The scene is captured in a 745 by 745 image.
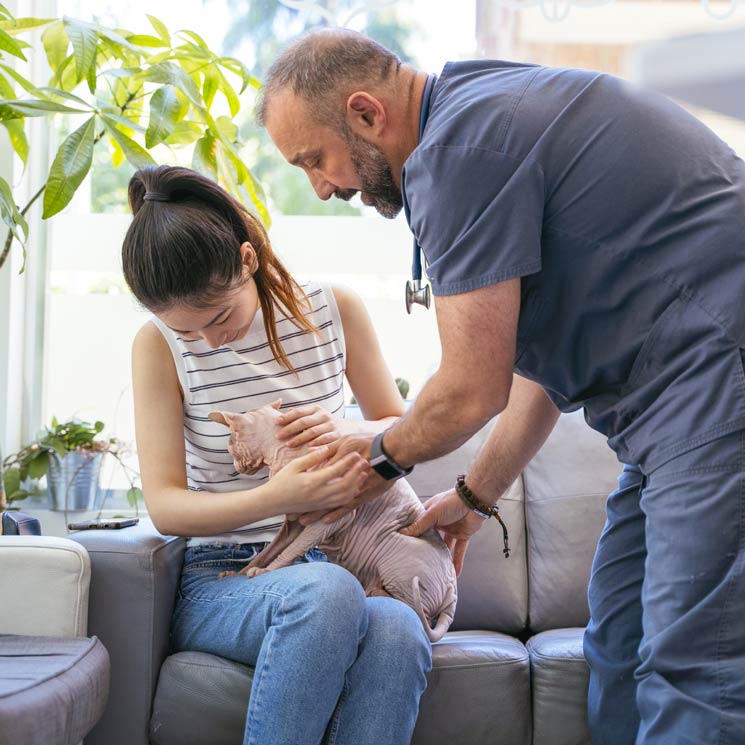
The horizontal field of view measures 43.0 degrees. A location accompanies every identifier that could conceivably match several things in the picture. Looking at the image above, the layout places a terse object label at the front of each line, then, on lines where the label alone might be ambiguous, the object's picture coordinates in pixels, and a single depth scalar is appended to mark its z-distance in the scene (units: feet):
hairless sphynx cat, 5.93
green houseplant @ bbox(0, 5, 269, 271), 7.11
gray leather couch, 5.85
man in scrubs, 4.02
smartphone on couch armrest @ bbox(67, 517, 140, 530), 6.55
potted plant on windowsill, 9.56
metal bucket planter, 9.73
